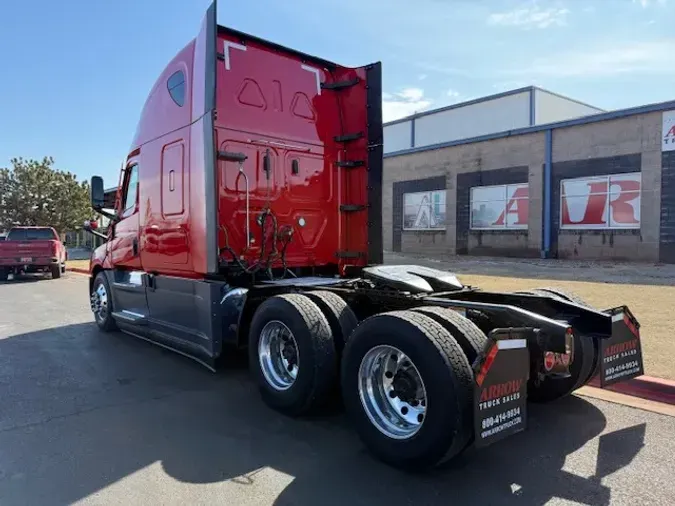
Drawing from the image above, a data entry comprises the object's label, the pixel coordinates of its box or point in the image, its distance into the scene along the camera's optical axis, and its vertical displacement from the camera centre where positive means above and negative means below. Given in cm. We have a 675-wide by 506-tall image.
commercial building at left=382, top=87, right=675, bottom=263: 1916 +177
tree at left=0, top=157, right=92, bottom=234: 3725 +252
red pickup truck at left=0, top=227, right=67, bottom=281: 1802 -69
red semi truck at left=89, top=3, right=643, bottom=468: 329 -52
